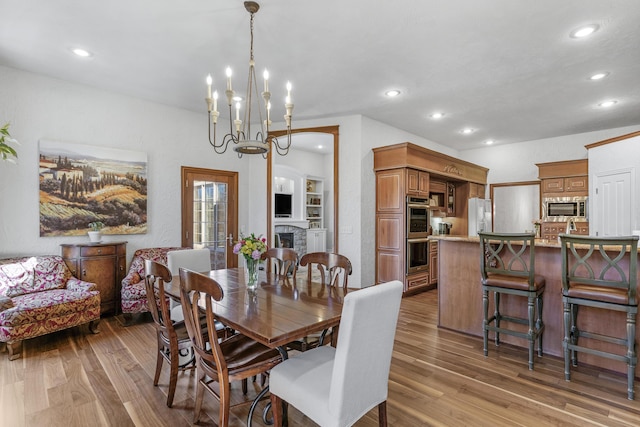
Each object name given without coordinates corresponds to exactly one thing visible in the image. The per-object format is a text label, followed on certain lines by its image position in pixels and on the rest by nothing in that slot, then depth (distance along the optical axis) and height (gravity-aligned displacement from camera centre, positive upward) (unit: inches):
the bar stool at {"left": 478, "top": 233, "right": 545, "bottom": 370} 106.9 -25.1
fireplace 320.2 -23.2
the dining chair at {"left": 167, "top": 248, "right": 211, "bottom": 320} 123.3 -19.1
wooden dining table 61.9 -22.5
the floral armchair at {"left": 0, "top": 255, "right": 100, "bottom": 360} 115.4 -34.0
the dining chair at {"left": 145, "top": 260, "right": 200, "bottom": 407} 81.4 -32.7
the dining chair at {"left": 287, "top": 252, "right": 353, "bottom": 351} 91.5 -16.2
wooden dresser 149.1 -24.7
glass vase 94.6 -17.7
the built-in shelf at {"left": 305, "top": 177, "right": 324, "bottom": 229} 354.9 +14.2
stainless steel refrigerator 269.4 -0.9
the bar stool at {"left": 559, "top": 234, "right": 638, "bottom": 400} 89.0 -23.4
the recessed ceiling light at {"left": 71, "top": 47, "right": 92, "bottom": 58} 127.0 +66.8
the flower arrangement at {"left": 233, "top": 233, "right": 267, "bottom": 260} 91.1 -9.7
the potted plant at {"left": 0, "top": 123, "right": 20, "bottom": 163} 118.6 +26.6
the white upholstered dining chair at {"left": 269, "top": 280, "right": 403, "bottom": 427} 54.5 -31.6
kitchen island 105.4 -35.1
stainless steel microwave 230.7 +4.2
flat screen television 319.6 +9.7
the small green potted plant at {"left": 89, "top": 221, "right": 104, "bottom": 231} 158.2 -5.2
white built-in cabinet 339.3 -27.6
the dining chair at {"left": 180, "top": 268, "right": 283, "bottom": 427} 64.4 -32.6
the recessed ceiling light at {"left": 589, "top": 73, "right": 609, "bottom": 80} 146.0 +65.0
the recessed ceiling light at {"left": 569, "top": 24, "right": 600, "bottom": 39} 109.2 +65.0
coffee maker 262.1 -11.5
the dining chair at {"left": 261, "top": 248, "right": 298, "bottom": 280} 113.6 -16.1
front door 199.6 +1.7
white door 190.5 +6.3
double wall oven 202.4 -13.4
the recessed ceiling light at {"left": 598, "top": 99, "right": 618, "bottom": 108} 180.5 +64.8
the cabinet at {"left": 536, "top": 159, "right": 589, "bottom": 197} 230.8 +27.5
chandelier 92.0 +31.2
